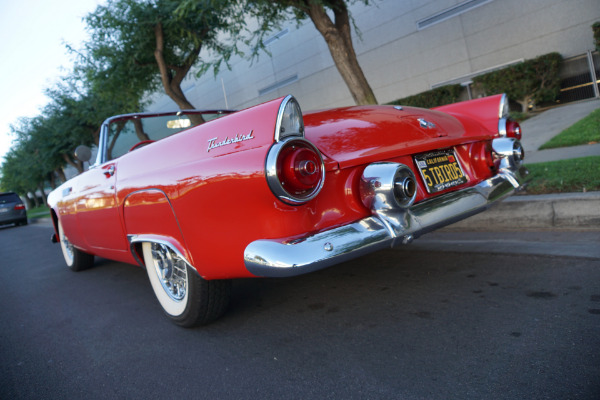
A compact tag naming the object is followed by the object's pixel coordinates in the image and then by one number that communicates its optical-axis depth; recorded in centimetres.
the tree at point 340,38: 773
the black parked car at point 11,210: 2003
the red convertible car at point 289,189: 196
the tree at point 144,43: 1199
